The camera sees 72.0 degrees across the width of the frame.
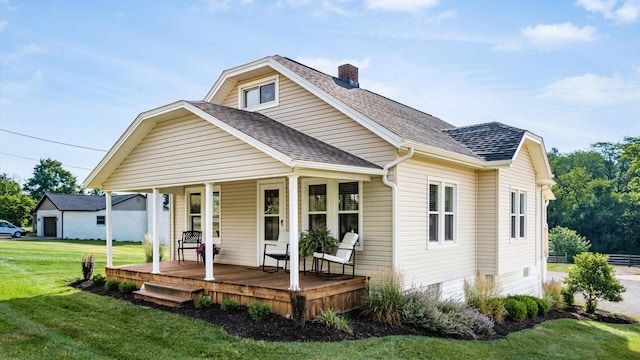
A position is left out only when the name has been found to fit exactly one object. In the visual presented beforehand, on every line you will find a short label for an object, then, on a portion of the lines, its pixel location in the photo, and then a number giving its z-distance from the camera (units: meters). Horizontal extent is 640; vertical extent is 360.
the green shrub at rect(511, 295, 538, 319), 10.79
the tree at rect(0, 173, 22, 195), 49.11
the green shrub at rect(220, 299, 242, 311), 7.72
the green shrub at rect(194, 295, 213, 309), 8.08
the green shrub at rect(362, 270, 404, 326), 7.65
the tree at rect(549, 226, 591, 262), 32.78
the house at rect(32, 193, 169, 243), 33.07
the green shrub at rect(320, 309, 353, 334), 6.82
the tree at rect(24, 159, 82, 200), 62.27
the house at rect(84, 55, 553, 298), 8.34
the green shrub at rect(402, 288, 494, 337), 7.65
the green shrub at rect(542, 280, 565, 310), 12.85
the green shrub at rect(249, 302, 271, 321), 7.19
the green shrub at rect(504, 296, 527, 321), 10.18
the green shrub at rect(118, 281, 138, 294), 9.77
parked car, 33.62
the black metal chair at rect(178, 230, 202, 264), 11.87
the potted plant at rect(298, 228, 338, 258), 8.64
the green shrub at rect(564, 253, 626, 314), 12.95
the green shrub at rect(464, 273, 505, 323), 9.65
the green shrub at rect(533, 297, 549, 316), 11.54
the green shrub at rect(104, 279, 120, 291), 10.09
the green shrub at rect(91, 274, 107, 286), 10.73
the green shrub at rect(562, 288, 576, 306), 13.58
